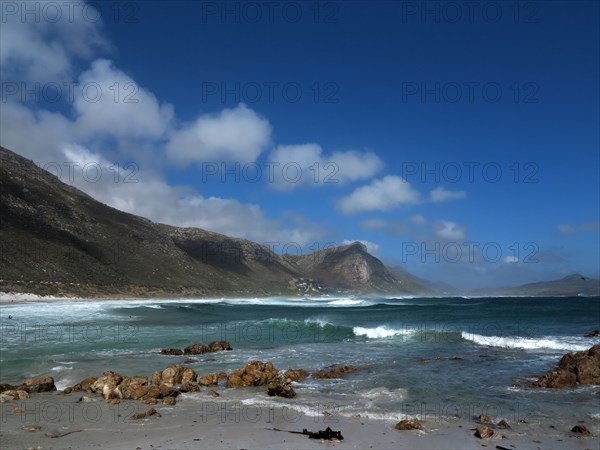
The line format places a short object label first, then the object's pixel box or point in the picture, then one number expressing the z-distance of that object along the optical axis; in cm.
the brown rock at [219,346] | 2541
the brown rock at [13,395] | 1347
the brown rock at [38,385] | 1472
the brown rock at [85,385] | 1512
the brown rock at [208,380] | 1634
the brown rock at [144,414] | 1167
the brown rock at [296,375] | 1742
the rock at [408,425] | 1094
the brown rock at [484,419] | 1158
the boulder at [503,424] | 1119
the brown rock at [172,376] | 1583
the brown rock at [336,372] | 1809
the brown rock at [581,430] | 1075
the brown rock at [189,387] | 1516
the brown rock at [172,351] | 2372
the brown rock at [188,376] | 1611
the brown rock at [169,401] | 1332
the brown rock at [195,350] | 2428
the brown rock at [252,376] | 1625
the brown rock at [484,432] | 1023
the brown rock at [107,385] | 1406
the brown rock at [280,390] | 1445
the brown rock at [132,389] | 1407
